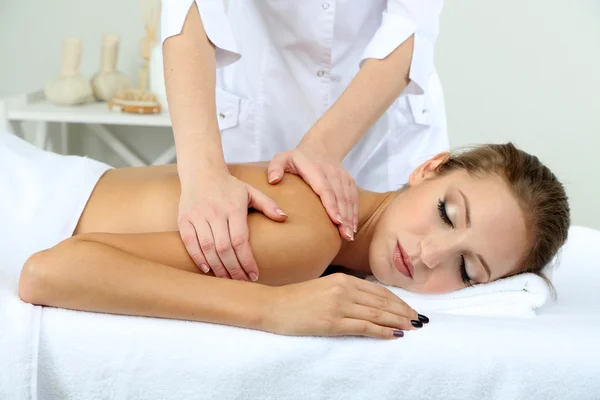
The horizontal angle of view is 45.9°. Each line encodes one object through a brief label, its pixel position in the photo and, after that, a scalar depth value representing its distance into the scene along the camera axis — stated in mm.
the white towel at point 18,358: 1030
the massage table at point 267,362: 1068
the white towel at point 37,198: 1422
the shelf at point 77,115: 2859
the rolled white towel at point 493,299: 1411
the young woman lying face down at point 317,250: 1126
